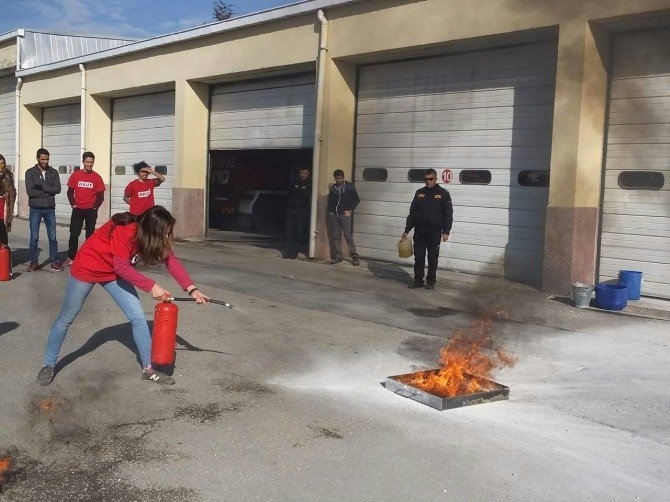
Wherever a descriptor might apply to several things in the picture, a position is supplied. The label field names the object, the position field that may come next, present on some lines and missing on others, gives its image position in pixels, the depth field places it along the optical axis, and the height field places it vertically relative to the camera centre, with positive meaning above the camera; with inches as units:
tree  2070.6 +510.5
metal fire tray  206.4 -57.0
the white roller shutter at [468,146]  439.5 +36.2
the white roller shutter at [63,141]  874.1 +52.5
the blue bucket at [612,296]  364.2 -44.5
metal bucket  370.6 -44.7
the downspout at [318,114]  527.5 +59.4
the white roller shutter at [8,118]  973.2 +85.9
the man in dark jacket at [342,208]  510.0 -8.5
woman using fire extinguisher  205.2 -25.0
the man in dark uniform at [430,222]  422.3 -13.3
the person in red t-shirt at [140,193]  413.7 -3.6
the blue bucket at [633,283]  385.1 -39.3
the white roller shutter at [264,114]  587.2 +67.3
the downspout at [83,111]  805.2 +81.4
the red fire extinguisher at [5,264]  398.6 -45.5
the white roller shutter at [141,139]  730.2 +51.2
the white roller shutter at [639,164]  382.6 +24.0
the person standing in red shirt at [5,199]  404.8 -10.1
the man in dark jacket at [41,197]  428.5 -8.4
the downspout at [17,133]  926.4 +62.0
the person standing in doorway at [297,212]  553.3 -14.0
